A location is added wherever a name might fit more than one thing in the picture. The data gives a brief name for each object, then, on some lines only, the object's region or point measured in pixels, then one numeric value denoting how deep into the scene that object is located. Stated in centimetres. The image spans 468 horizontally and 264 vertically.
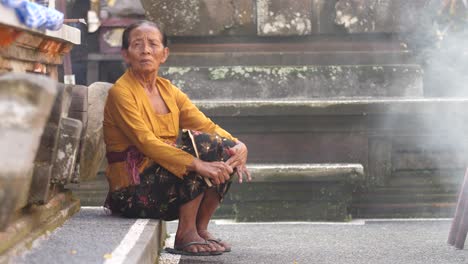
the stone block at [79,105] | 1050
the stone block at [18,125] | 649
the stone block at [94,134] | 1112
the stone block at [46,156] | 870
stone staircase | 1548
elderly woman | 1080
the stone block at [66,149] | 987
